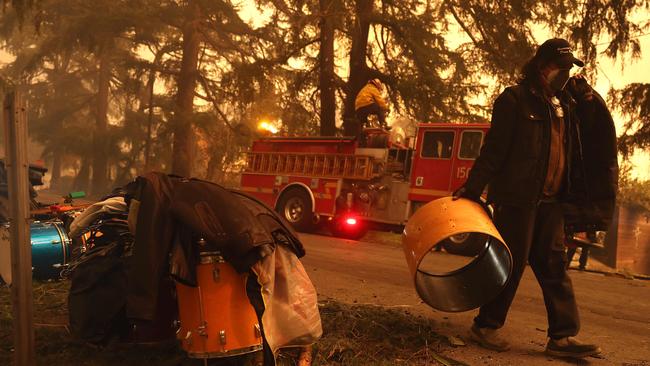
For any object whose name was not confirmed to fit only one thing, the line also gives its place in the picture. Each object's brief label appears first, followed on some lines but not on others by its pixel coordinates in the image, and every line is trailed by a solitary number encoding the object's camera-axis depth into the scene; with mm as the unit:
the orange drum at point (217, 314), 2719
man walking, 3350
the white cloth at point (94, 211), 3463
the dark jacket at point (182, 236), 2650
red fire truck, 10695
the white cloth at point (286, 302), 2699
